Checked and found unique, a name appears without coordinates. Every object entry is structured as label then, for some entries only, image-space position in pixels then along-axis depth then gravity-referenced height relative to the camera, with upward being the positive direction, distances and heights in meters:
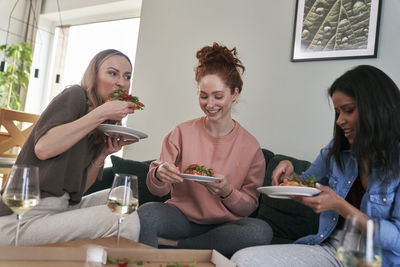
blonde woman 1.62 -0.14
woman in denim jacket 1.58 -0.07
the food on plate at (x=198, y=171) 1.89 -0.13
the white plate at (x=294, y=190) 1.56 -0.14
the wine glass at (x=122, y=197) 1.27 -0.19
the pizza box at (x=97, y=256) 1.05 -0.33
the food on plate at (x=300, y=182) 1.71 -0.12
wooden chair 3.94 -0.07
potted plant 6.23 +0.73
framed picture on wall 2.77 +0.90
